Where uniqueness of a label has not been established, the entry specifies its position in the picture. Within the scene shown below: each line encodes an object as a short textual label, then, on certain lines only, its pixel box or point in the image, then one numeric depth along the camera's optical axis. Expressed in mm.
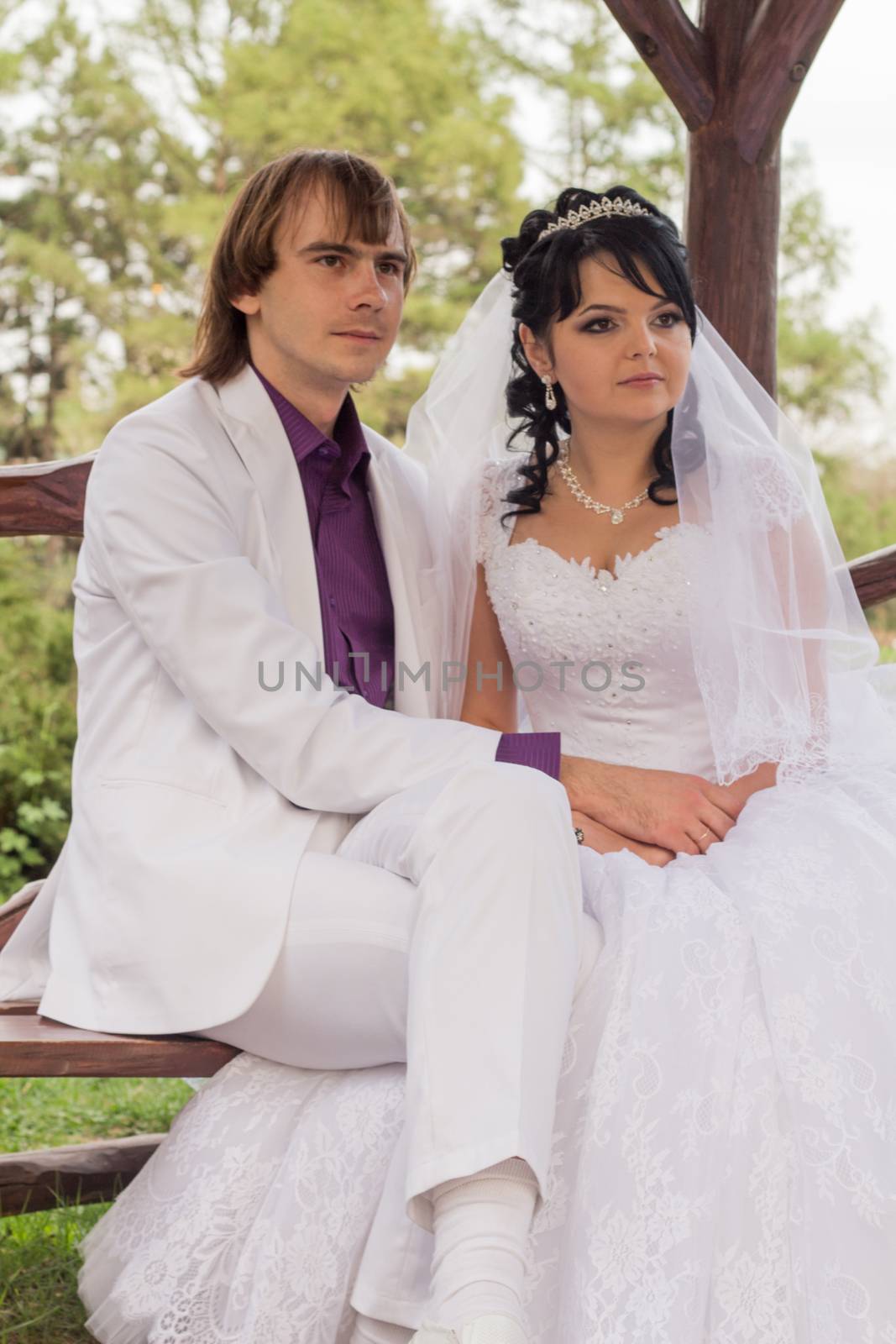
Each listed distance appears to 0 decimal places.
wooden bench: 3234
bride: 2061
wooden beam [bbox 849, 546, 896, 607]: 3588
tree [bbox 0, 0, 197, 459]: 11055
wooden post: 3459
